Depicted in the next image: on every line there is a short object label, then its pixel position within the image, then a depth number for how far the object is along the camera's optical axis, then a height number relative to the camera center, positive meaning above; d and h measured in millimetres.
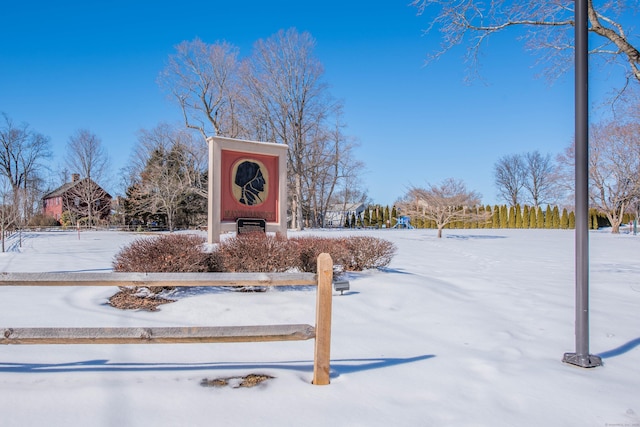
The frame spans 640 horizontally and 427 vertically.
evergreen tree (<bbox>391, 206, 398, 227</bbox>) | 51438 +695
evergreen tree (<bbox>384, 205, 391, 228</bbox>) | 51375 +692
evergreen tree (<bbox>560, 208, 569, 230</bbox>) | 42500 +326
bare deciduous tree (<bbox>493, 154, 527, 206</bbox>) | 63812 +7111
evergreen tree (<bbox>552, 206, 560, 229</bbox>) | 43062 +539
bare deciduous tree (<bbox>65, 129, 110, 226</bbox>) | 43438 +3272
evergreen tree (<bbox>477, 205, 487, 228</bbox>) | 42156 -138
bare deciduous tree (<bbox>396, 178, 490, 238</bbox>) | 24941 +1198
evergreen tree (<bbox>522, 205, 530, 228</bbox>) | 44053 +648
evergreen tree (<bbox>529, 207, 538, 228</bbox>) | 43719 +431
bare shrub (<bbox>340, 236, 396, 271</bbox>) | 8953 -696
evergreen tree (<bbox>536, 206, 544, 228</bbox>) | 43438 +538
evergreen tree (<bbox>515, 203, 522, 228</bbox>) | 44312 +539
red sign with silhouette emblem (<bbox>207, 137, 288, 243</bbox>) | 10672 +998
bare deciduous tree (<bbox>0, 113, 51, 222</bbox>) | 46969 +6769
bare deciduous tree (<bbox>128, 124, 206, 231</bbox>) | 34844 +4018
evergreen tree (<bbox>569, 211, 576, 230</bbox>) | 42319 +222
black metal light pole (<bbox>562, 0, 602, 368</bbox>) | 3900 +397
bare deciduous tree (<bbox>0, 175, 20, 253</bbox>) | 15292 +491
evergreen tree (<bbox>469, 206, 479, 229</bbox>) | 46338 -257
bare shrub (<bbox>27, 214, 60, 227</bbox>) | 39984 +13
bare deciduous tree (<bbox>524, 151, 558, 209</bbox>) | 60562 +6519
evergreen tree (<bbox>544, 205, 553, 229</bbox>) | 43219 +539
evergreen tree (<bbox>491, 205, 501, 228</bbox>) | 45094 +537
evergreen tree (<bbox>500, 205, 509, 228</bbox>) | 44688 +646
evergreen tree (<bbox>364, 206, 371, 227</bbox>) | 52131 +565
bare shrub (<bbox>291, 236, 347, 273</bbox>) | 7891 -554
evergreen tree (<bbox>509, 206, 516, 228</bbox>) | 44531 +537
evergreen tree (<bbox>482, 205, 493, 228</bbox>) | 43844 -19
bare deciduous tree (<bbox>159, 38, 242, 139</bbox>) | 31312 +9736
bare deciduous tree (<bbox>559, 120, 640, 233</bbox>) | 31828 +4299
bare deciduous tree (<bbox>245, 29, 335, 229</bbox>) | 32844 +8968
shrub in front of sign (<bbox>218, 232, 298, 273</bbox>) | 7117 -590
